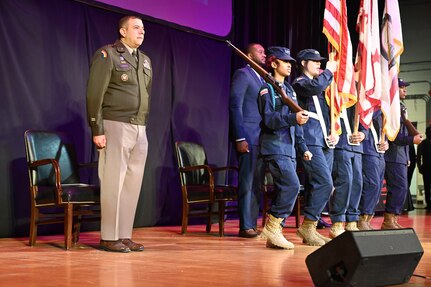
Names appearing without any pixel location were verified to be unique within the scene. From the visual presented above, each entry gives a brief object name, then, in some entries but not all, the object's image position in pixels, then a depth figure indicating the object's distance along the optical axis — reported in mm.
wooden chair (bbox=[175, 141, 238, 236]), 6617
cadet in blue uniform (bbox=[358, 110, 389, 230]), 6754
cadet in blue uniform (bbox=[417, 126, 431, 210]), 12211
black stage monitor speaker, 3074
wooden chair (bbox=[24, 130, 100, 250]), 5133
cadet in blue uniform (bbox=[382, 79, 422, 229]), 7348
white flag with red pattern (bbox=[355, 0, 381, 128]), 6551
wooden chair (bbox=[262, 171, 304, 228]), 7129
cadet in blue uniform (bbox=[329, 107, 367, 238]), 5977
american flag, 6273
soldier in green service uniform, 4898
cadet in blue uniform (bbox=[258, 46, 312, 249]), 5250
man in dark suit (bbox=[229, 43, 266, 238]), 6367
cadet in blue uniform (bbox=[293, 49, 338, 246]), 5551
